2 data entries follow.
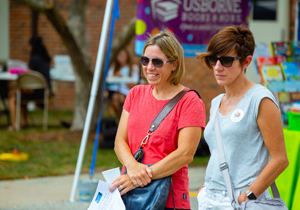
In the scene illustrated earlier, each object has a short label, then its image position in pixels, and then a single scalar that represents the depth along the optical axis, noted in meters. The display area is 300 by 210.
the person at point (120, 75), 17.78
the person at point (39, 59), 18.43
